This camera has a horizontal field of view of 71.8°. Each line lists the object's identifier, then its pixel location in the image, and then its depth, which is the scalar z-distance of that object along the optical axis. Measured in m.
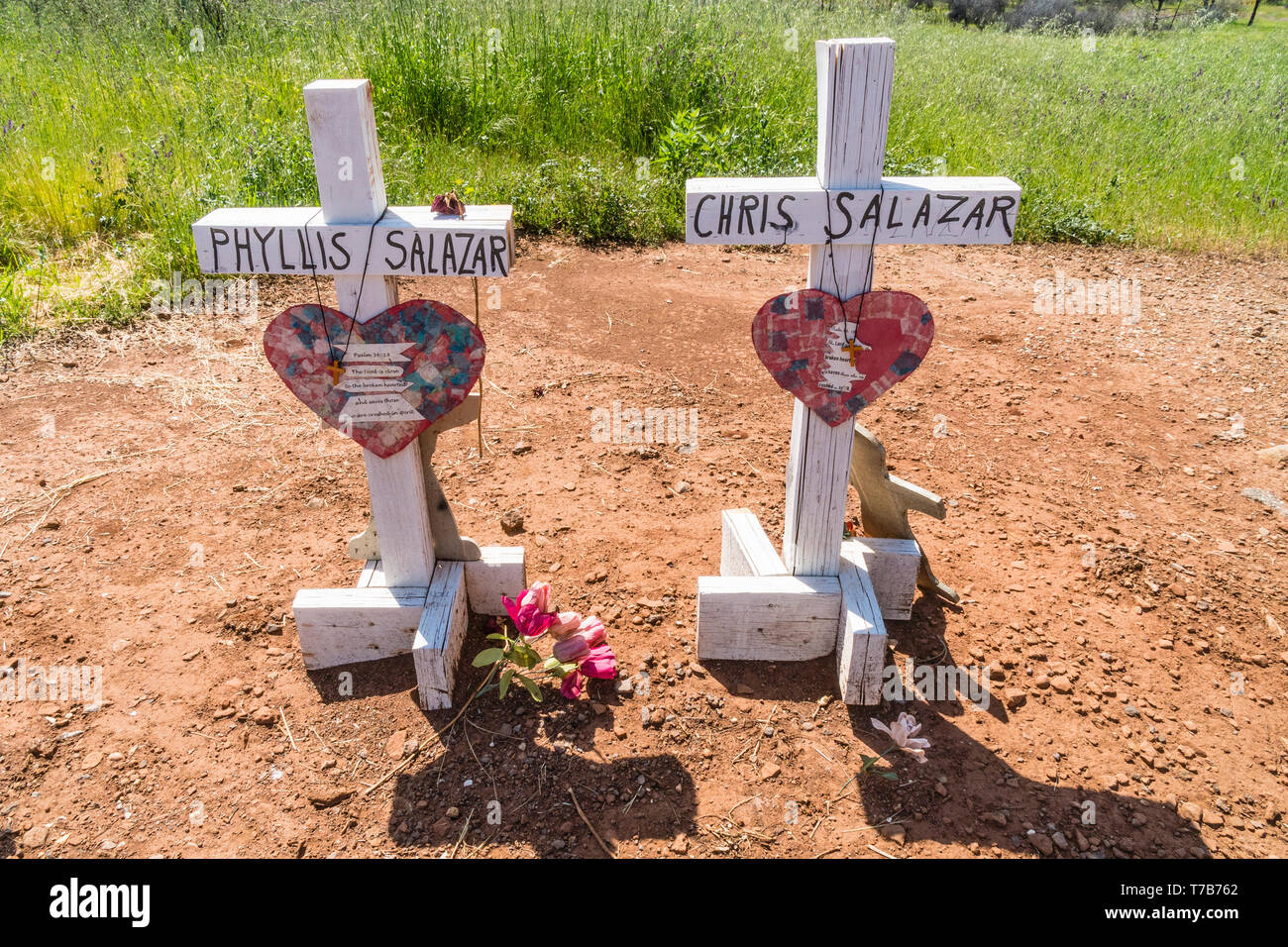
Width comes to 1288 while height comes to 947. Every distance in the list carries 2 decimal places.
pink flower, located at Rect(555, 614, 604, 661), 2.54
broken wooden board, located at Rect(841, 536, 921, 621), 2.70
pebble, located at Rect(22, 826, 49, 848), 2.14
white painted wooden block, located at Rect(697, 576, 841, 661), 2.55
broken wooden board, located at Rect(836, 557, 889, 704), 2.40
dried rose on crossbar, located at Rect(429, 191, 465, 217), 2.19
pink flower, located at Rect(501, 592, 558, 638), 2.49
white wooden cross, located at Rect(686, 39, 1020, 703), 2.12
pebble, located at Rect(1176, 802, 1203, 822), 2.20
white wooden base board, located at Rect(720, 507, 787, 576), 2.67
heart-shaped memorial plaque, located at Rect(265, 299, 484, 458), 2.26
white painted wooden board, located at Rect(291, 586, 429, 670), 2.53
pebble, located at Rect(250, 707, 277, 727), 2.46
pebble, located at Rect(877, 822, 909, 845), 2.13
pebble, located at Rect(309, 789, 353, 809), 2.23
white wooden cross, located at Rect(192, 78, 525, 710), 2.13
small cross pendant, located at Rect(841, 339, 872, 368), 2.29
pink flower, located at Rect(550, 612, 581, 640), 2.59
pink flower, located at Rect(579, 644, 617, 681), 2.50
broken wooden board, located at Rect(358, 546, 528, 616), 2.71
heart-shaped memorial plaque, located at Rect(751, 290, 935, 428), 2.27
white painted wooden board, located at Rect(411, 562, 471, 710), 2.40
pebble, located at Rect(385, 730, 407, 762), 2.36
